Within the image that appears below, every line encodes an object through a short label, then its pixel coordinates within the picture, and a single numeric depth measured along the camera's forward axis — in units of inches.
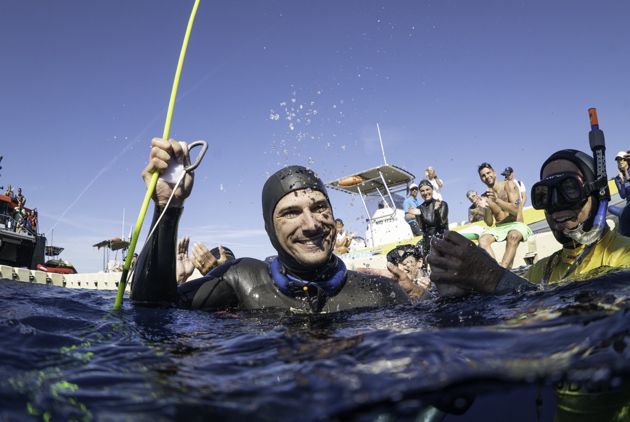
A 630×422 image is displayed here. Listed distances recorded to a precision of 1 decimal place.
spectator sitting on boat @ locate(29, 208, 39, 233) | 827.8
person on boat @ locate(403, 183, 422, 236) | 436.5
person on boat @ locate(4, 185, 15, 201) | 721.0
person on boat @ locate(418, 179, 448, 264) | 313.4
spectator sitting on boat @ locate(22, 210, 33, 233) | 730.8
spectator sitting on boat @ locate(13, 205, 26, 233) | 712.4
